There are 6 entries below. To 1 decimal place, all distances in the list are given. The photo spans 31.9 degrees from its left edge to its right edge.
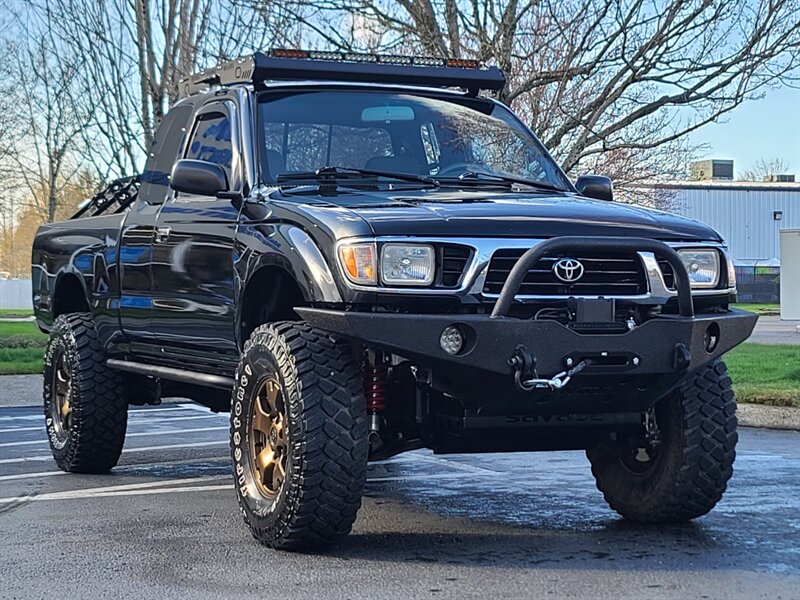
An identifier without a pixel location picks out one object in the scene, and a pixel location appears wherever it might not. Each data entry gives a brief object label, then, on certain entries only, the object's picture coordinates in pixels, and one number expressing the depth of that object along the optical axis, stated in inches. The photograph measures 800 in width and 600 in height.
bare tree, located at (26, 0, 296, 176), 669.3
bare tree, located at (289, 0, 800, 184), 578.2
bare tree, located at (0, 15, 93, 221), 809.8
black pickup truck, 214.7
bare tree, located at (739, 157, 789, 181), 3685.0
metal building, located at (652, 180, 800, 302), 2785.4
